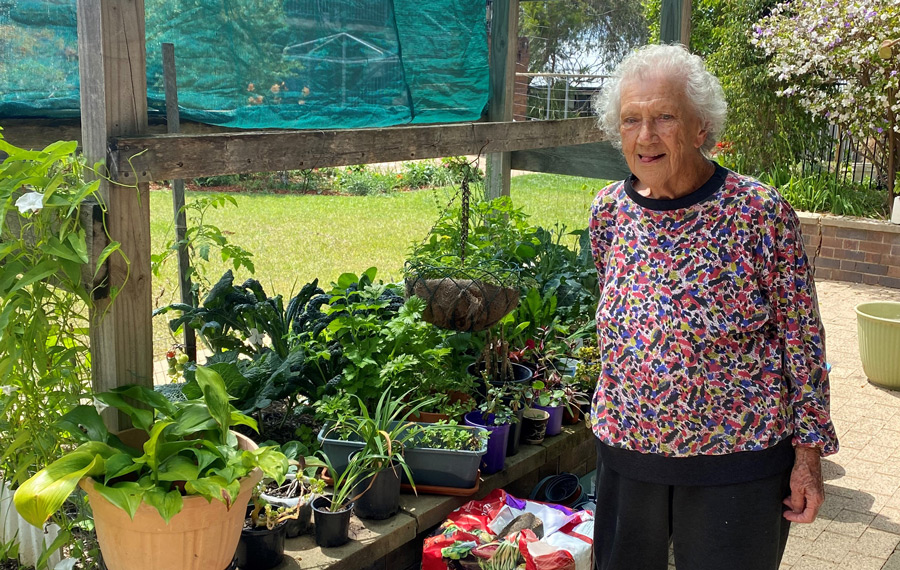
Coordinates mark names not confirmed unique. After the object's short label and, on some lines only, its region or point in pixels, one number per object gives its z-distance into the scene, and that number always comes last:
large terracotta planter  1.99
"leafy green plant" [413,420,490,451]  2.83
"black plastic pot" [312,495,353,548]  2.53
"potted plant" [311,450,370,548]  2.54
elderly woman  1.97
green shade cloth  2.76
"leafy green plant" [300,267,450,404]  2.99
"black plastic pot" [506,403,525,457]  3.24
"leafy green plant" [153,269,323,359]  3.28
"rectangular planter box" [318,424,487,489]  2.78
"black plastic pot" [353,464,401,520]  2.67
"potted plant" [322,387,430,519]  2.65
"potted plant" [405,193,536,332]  2.92
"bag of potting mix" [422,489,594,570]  2.55
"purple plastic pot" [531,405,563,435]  3.45
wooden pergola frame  2.18
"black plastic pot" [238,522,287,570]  2.41
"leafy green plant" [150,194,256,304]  2.99
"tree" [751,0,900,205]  7.91
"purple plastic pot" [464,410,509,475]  3.05
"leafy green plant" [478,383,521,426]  3.09
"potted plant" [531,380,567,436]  3.37
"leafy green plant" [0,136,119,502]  1.97
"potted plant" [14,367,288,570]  1.91
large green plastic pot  5.01
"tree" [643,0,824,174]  9.29
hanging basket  2.91
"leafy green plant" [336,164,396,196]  12.09
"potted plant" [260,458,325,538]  2.61
